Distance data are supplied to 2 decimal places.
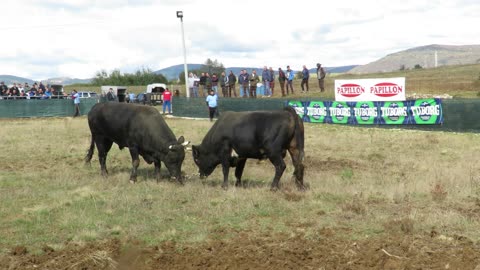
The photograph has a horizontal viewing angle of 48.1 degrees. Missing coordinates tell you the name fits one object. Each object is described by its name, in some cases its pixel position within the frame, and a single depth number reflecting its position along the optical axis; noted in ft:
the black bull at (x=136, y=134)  40.37
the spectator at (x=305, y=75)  109.97
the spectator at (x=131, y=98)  168.04
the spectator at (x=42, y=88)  138.04
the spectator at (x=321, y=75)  110.11
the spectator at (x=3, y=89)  129.08
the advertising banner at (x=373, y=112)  79.71
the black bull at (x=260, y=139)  37.04
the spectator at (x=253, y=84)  110.83
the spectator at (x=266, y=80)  112.47
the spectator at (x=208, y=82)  114.32
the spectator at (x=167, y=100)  115.44
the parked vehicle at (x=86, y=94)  185.03
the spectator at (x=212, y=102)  93.91
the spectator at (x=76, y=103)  122.42
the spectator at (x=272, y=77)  112.82
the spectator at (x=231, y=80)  117.39
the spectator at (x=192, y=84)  127.54
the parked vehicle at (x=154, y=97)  167.52
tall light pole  118.70
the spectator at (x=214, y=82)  112.06
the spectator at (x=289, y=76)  110.89
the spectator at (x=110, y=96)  126.39
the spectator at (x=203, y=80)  116.88
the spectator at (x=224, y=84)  119.30
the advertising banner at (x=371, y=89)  85.05
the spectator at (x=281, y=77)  109.81
